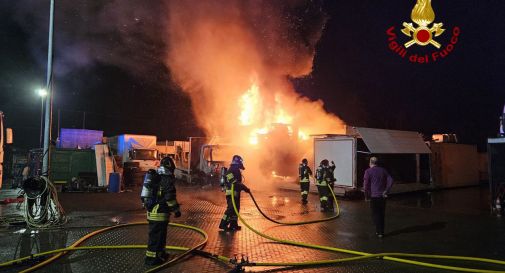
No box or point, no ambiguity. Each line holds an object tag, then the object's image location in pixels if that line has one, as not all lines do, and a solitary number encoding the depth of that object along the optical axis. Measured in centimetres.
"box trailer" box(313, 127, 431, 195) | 1505
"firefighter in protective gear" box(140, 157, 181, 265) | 549
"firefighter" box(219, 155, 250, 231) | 813
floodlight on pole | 875
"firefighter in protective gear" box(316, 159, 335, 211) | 1134
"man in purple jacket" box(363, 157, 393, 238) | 777
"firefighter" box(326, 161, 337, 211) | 1151
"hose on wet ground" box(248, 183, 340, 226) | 878
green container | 1677
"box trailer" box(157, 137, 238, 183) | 1961
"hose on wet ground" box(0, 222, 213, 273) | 523
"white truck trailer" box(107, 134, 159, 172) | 2122
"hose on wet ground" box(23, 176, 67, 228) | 814
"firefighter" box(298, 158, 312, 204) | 1266
